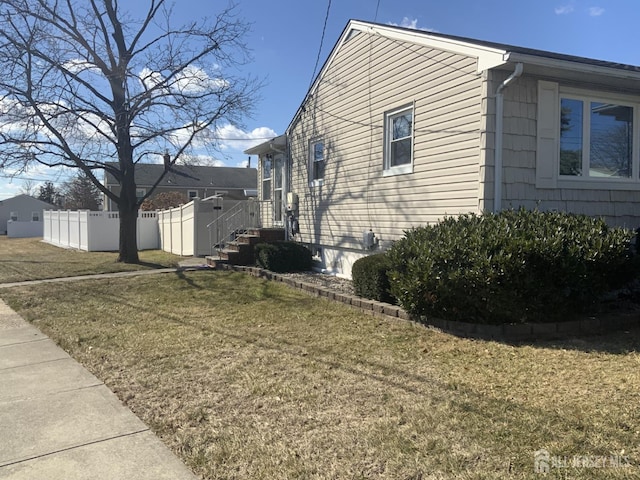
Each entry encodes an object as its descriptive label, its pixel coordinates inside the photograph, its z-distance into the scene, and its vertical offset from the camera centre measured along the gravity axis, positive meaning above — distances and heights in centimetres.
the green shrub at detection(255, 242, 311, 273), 1143 -84
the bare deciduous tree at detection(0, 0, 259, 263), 1380 +347
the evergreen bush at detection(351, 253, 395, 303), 752 -89
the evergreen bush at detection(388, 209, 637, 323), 564 -55
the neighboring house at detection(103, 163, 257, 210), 4353 +351
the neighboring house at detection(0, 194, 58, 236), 5950 +131
